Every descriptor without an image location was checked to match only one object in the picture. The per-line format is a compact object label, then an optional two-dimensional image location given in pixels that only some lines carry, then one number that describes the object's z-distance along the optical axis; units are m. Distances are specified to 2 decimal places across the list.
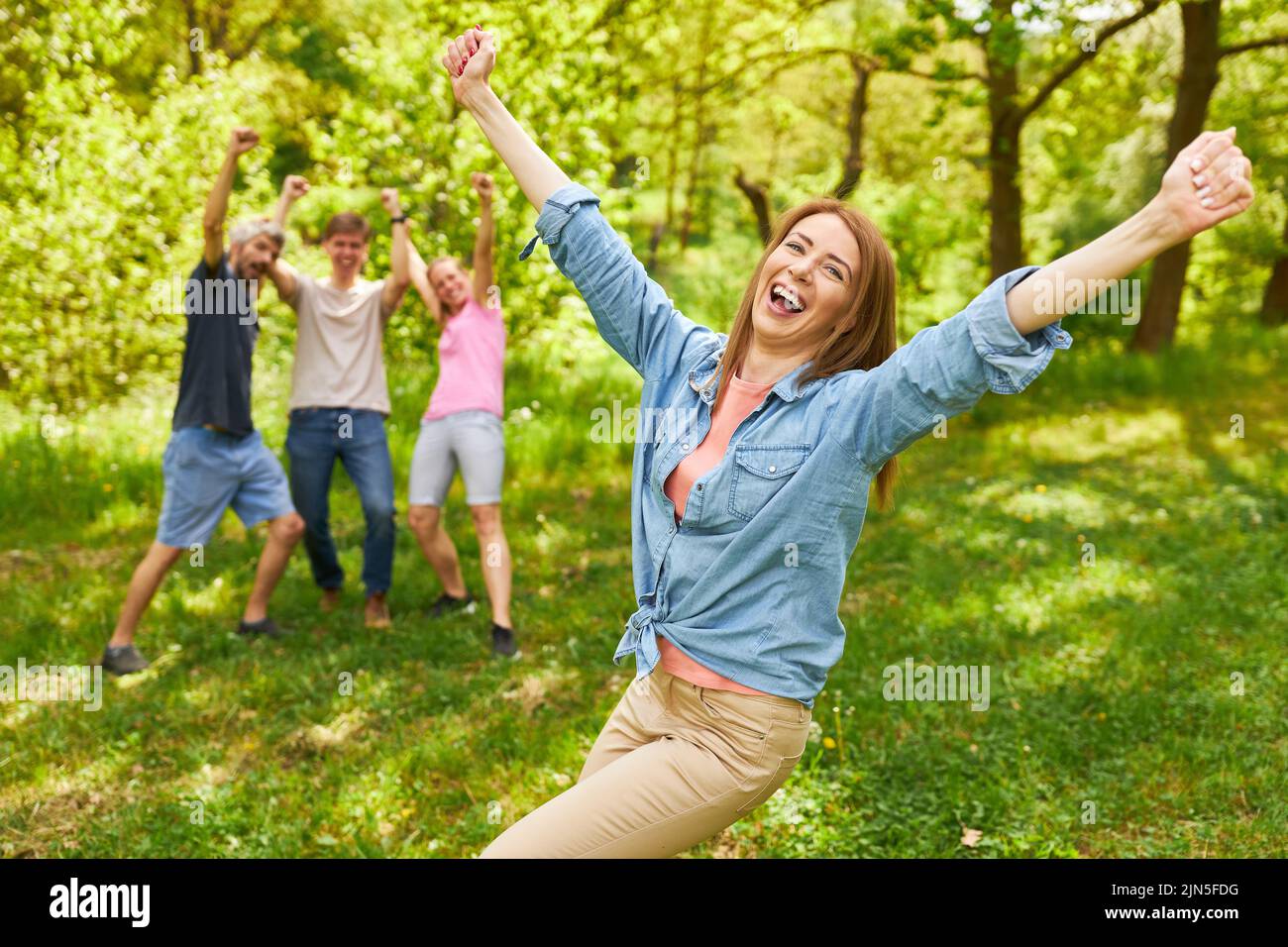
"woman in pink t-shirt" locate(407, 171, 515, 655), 5.79
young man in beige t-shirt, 5.96
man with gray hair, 5.39
